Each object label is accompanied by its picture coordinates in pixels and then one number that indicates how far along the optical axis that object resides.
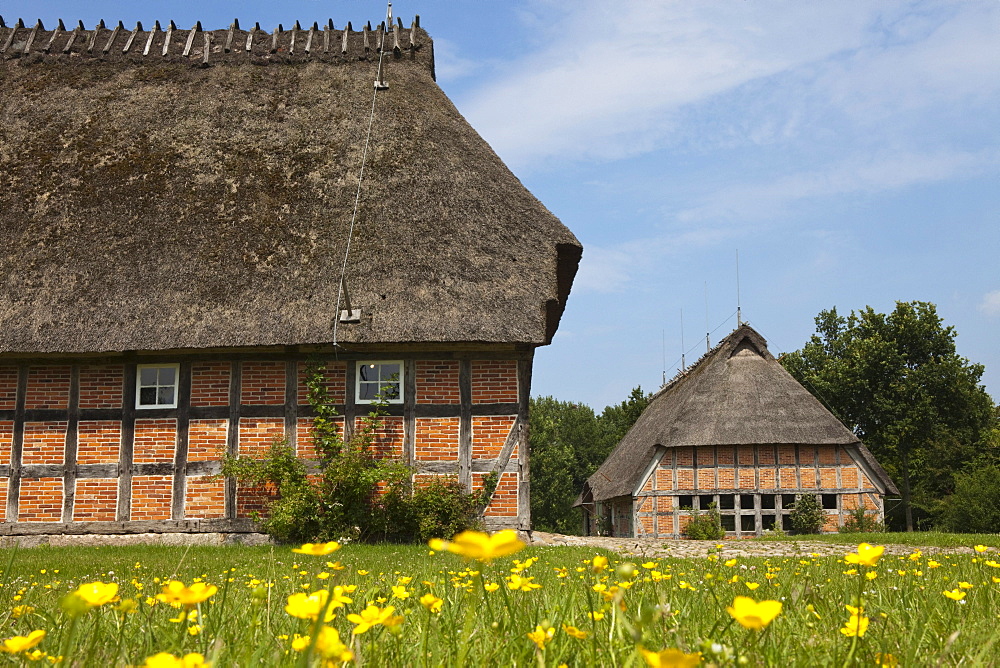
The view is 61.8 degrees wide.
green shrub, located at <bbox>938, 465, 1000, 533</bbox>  25.98
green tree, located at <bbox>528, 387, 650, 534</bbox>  45.66
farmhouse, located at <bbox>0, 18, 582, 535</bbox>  11.45
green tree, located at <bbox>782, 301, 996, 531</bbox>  31.50
